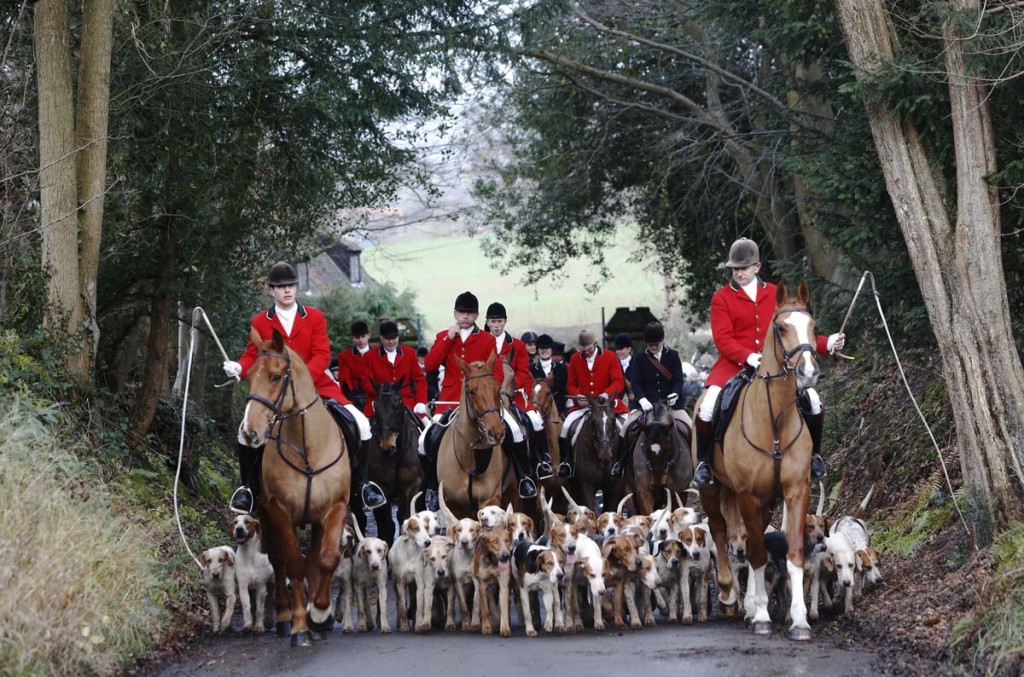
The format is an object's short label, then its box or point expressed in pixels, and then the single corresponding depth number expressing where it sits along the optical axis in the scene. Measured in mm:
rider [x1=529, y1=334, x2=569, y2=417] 19969
